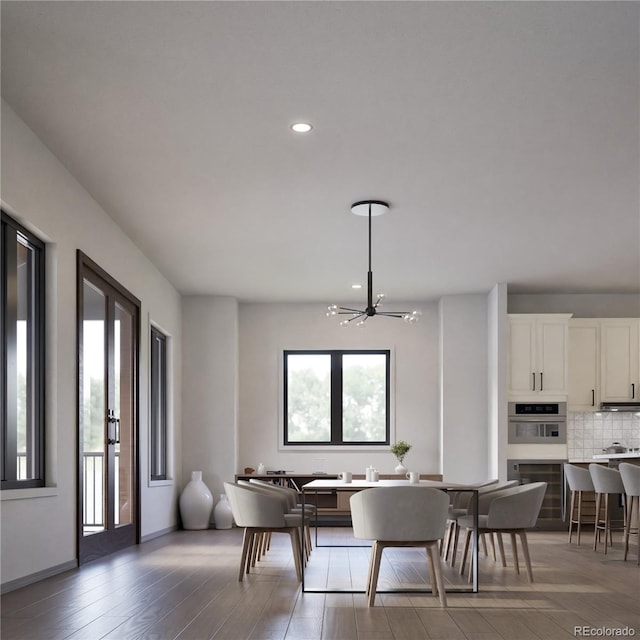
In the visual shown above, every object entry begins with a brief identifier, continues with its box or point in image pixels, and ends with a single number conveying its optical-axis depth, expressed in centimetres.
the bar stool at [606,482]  747
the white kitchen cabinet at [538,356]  1019
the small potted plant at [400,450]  751
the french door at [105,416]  655
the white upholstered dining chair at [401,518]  487
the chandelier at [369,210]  670
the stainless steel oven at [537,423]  1010
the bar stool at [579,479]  827
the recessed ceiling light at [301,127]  502
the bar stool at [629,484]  673
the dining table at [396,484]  523
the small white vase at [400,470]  739
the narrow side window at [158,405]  962
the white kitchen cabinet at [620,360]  1040
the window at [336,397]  1142
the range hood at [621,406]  1030
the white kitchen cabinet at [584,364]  1045
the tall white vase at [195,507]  1005
